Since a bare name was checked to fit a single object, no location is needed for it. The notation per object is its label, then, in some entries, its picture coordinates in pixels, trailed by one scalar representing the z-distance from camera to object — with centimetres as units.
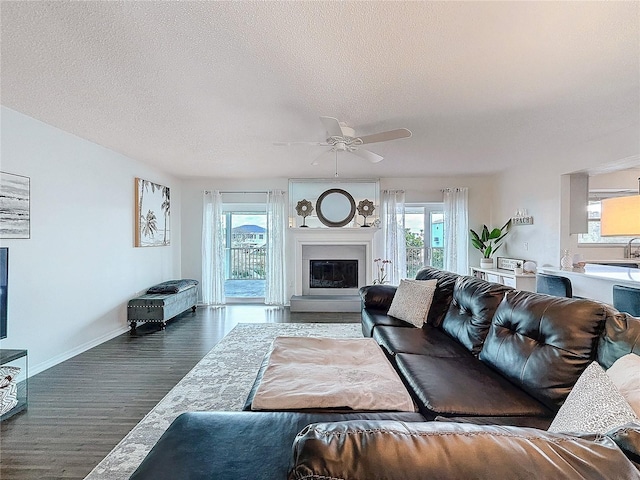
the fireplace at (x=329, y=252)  628
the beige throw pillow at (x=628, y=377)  100
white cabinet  470
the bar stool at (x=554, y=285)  290
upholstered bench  460
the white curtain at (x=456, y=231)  625
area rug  192
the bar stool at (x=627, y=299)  250
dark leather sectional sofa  56
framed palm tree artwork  497
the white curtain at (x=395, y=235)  628
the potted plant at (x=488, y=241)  570
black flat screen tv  254
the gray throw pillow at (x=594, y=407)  95
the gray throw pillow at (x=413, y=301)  320
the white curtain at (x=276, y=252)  629
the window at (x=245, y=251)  687
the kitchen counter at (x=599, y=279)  314
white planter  574
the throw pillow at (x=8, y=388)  234
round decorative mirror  640
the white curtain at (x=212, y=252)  631
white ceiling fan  274
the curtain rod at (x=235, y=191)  641
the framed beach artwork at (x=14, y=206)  285
